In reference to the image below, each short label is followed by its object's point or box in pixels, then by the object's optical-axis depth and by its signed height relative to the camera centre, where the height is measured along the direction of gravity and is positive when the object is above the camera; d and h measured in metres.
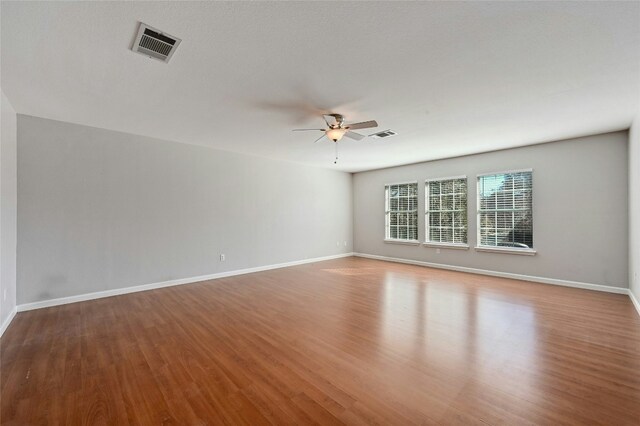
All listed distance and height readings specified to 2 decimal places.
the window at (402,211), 7.38 +0.03
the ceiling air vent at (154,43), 2.10 +1.40
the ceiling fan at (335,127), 3.72 +1.19
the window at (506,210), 5.47 +0.04
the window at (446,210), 6.43 +0.05
